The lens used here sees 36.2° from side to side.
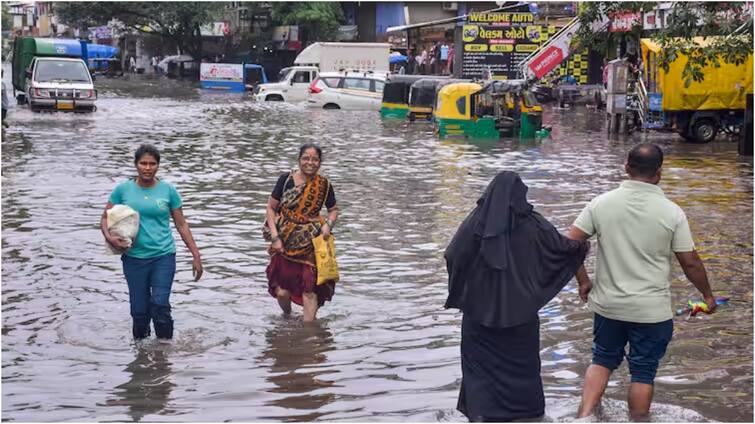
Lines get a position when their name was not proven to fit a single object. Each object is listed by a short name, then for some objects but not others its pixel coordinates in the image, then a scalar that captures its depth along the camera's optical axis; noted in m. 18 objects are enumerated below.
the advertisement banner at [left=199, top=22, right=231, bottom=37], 72.69
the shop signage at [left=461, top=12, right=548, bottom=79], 42.56
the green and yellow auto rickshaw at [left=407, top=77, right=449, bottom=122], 32.78
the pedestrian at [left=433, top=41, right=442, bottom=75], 52.72
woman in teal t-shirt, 7.53
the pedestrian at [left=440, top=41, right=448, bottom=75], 51.66
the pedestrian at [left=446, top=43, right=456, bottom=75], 51.14
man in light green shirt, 5.69
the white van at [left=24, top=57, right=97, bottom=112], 33.41
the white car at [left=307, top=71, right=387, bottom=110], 37.53
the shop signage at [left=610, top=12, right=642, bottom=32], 31.50
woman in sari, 8.31
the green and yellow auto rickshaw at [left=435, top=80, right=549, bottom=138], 27.11
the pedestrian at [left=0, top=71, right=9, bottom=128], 24.27
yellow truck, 25.64
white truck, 46.66
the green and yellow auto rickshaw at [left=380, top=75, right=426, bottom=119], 34.47
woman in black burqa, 5.55
